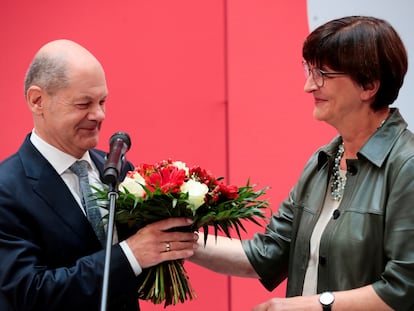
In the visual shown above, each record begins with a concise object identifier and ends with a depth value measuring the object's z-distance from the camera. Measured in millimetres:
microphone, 4063
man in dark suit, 4252
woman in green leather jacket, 4254
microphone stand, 3923
